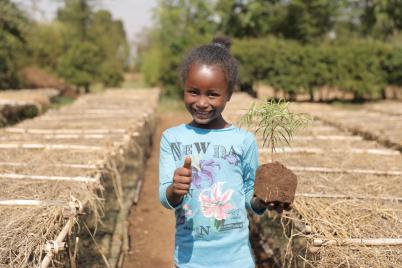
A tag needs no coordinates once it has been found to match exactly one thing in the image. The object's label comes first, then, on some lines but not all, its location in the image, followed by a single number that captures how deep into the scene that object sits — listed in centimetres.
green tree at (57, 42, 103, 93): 2583
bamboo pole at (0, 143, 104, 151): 528
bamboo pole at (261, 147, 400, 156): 539
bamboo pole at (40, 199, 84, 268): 240
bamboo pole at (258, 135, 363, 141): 626
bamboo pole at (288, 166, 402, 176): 450
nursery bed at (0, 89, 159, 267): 270
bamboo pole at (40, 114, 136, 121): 807
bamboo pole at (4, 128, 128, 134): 644
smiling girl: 198
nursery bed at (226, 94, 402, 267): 272
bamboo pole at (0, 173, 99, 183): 392
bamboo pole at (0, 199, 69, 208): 311
